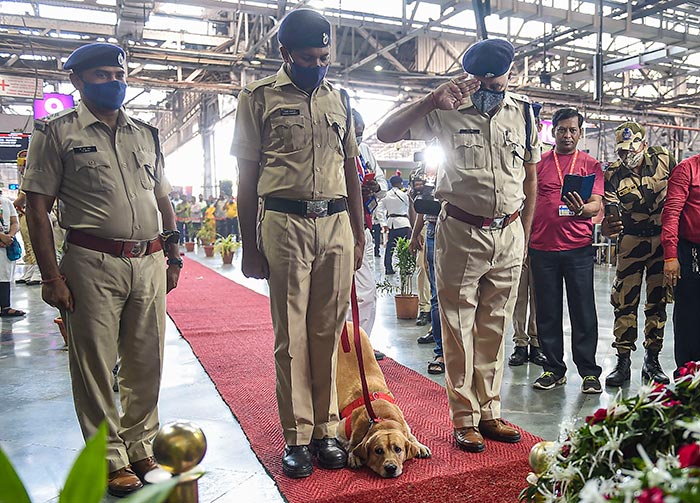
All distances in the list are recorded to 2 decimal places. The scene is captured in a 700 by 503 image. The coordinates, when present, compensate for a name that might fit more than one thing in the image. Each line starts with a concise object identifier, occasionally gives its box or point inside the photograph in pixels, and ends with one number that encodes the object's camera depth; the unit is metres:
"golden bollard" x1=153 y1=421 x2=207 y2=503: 1.04
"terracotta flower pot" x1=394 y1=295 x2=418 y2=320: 6.24
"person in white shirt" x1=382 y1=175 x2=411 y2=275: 10.15
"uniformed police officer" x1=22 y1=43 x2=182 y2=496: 2.37
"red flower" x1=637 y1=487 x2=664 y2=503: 0.77
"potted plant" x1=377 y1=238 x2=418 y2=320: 6.07
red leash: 2.68
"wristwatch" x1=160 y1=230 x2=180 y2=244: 2.68
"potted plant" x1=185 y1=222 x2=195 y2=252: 15.80
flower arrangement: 1.00
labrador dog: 2.52
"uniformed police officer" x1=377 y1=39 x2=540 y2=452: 2.79
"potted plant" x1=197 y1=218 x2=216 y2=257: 14.02
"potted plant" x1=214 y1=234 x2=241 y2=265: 11.80
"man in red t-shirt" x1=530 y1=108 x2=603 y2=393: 3.76
